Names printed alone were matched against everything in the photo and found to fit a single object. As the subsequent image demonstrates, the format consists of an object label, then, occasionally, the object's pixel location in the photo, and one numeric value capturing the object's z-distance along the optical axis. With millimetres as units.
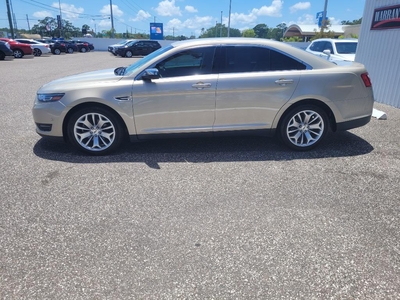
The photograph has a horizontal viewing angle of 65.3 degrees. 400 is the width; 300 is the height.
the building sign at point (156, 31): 51500
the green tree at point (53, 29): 91625
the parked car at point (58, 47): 35125
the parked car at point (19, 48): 25188
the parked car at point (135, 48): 31358
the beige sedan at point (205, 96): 4371
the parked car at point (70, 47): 37562
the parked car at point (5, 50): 21842
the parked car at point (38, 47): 29781
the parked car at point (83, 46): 40316
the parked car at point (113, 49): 33594
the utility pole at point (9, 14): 36125
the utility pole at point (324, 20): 29422
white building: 7820
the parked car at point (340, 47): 10531
